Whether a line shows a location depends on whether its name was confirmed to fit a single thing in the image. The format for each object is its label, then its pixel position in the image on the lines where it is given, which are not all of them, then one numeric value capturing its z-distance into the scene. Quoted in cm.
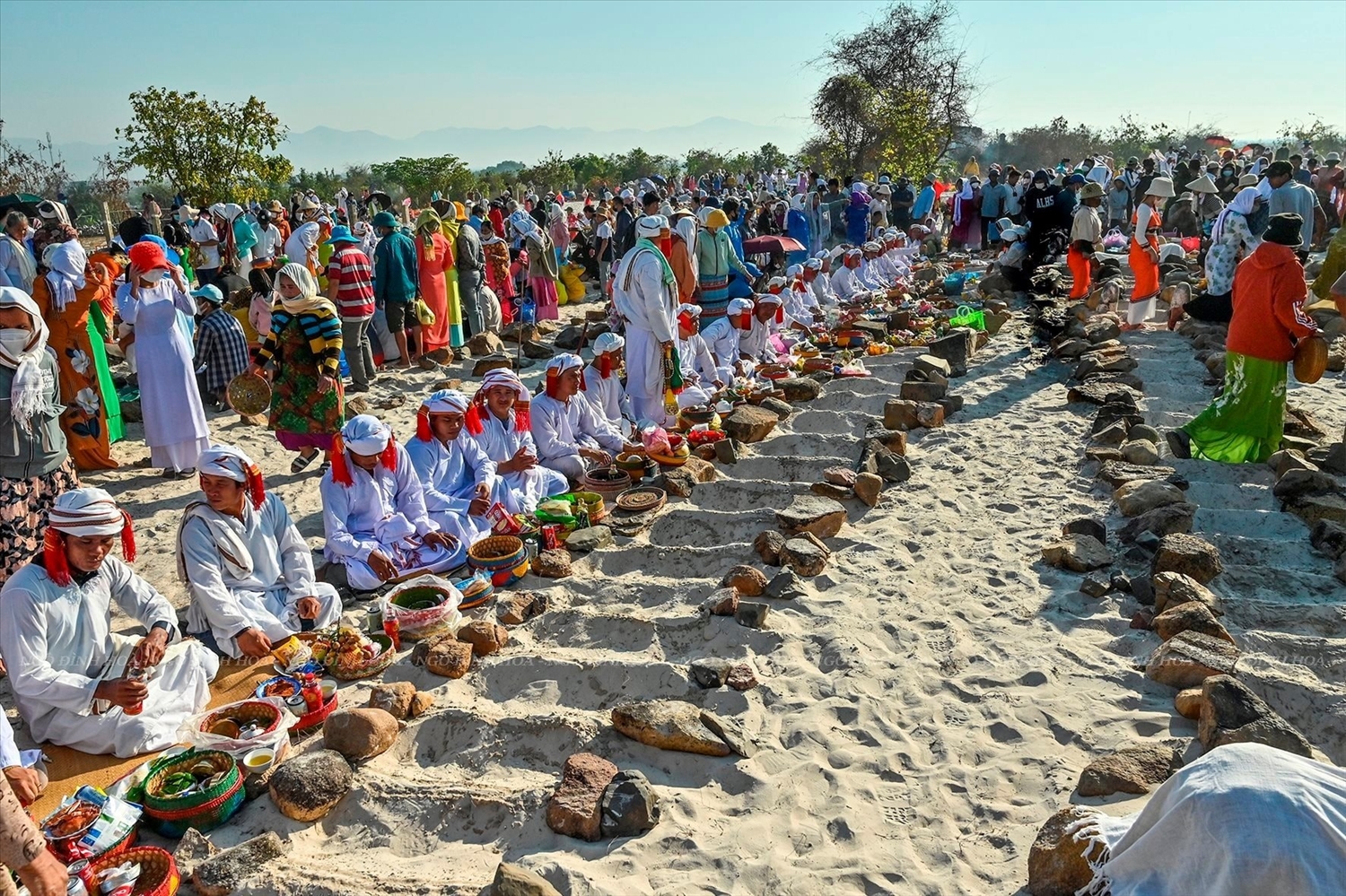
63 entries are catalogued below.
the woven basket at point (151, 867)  285
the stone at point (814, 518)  550
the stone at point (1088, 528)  525
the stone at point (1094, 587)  465
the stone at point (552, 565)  516
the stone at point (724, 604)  459
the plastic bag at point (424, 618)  446
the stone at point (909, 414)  761
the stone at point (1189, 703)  356
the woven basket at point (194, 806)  317
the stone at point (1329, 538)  485
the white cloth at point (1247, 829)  196
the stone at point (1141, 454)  630
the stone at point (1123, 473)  598
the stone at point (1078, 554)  493
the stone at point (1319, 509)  512
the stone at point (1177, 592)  432
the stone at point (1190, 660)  377
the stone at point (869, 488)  606
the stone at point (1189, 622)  407
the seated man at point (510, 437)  598
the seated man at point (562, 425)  661
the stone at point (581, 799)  319
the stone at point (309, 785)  326
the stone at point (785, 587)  482
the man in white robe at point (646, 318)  741
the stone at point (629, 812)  319
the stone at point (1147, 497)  546
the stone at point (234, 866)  292
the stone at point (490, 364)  990
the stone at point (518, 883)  277
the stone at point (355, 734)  355
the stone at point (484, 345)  1062
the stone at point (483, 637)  434
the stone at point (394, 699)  379
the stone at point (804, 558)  509
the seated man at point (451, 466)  555
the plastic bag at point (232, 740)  347
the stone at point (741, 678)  404
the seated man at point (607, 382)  728
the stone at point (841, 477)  611
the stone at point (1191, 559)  464
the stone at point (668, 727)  357
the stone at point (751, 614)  451
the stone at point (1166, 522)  514
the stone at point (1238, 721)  321
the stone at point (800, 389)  857
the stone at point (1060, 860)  274
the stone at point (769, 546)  518
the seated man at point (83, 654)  346
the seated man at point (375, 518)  501
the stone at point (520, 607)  464
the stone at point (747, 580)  479
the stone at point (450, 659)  416
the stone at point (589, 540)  546
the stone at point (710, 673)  405
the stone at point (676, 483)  625
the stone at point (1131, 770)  317
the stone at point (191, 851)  304
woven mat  333
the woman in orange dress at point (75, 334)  643
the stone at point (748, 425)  734
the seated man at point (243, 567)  414
